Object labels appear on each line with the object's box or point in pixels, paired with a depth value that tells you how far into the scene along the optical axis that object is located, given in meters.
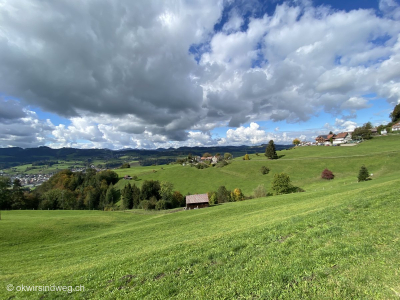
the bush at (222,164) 114.62
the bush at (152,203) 82.94
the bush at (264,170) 89.62
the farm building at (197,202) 57.52
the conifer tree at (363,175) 49.91
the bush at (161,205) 75.47
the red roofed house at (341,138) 140.12
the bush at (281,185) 60.50
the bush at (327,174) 68.09
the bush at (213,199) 73.19
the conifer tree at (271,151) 110.63
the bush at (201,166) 120.78
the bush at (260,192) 65.22
